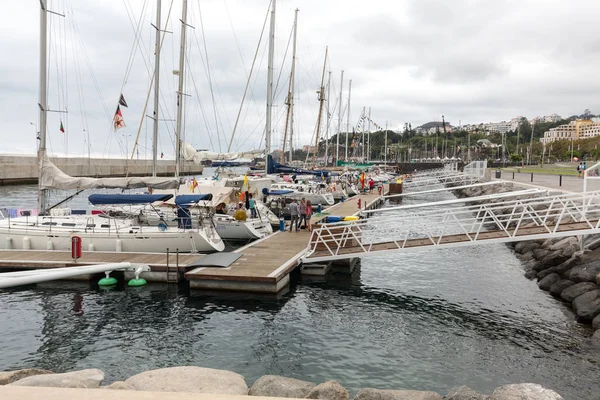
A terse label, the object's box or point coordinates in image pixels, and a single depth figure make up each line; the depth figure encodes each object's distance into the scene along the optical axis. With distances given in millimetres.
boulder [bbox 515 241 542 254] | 25850
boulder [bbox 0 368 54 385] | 8914
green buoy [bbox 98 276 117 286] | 18469
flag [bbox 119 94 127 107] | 29334
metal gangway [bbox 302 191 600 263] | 17030
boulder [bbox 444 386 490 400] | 8508
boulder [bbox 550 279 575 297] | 18109
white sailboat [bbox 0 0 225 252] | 21453
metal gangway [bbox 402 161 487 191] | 59344
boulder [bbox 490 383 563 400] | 8016
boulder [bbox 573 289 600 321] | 15070
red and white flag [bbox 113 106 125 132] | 28791
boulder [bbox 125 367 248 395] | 8734
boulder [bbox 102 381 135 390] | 8258
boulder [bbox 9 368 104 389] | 8422
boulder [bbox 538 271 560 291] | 19219
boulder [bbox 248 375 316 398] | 8758
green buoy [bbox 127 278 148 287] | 18391
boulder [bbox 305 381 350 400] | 8319
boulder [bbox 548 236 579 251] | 21359
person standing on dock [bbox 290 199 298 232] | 27656
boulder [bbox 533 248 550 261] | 23188
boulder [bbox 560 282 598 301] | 16734
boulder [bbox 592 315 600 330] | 14275
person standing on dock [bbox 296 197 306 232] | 27922
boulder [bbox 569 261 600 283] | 17125
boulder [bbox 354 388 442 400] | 8359
